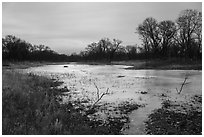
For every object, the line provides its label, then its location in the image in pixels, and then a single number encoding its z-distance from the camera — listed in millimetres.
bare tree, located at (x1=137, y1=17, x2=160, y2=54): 72812
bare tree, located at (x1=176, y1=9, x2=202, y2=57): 57538
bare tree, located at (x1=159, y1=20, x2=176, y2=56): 69750
